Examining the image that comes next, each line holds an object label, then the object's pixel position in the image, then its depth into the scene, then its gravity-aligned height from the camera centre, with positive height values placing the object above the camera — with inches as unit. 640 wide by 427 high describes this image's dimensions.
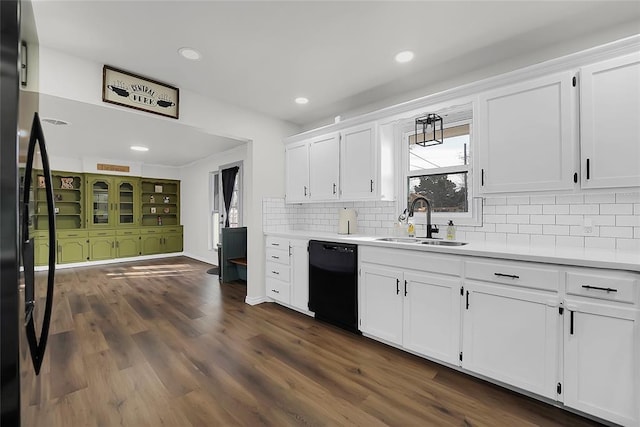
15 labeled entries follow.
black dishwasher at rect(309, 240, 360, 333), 111.2 -28.8
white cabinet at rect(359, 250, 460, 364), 85.0 -31.5
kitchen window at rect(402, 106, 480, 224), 110.2 +16.9
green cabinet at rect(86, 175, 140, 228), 262.7 +11.3
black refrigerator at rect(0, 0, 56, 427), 25.0 -0.5
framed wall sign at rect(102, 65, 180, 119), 100.8 +45.0
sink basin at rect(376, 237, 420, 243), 111.5 -10.7
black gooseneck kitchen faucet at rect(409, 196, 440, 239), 112.0 -5.4
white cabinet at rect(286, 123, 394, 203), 121.6 +21.2
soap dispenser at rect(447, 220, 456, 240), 106.9 -6.9
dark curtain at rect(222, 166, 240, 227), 230.1 +22.6
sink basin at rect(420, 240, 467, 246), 98.0 -10.6
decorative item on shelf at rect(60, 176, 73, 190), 253.0 +26.1
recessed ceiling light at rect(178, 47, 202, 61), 92.1 +52.3
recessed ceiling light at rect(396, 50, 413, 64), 94.0 +52.4
